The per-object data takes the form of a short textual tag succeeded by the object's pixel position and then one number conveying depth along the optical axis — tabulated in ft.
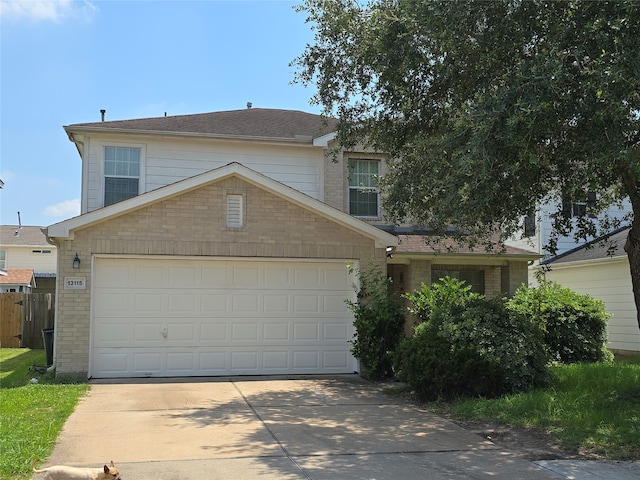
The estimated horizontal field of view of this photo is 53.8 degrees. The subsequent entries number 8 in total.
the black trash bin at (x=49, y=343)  47.16
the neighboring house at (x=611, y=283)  61.72
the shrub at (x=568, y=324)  48.03
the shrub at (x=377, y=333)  43.11
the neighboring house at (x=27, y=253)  141.28
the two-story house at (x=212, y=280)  41.50
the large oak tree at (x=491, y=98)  25.41
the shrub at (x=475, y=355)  33.76
